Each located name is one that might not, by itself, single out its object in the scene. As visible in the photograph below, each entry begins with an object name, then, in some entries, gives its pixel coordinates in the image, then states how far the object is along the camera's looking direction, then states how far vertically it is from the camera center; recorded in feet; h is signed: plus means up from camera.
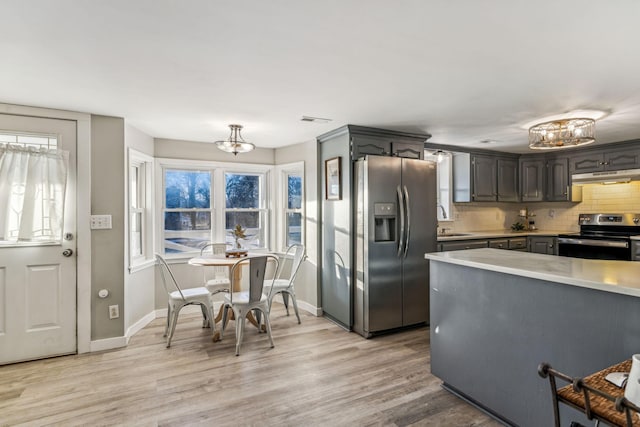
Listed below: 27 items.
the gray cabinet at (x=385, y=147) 12.24 +2.51
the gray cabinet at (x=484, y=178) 16.51 +1.74
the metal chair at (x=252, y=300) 10.41 -2.71
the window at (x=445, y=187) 17.10 +1.31
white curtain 9.41 +0.67
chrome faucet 17.02 +0.06
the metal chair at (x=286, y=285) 12.70 -2.66
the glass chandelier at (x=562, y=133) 10.14 +2.42
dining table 11.46 -1.61
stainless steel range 13.99 -1.09
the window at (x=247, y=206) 15.61 +0.40
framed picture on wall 12.73 +1.34
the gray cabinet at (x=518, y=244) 15.72 -1.44
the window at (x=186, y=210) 14.46 +0.22
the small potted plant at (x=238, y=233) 13.69 -0.74
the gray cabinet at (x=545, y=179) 16.69 +1.68
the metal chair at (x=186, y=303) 11.06 -2.89
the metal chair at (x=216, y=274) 13.07 -2.48
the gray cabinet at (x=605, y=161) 14.23 +2.26
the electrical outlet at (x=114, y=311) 10.85 -3.05
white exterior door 9.73 -2.01
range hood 14.03 +1.52
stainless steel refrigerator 11.73 -0.96
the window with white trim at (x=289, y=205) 15.58 +0.42
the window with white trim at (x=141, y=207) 13.01 +0.32
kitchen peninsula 5.35 -2.02
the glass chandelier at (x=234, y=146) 11.09 +2.25
